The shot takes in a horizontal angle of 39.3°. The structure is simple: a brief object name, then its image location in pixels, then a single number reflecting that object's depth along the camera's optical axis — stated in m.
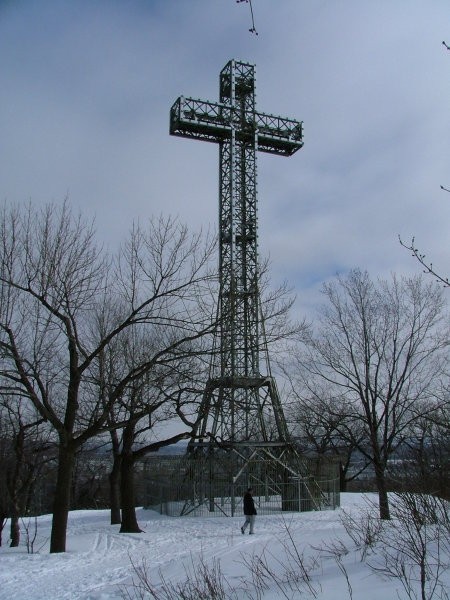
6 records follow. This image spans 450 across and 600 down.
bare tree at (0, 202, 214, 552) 13.09
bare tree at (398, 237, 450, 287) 4.98
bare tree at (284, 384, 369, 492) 19.53
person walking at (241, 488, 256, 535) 17.27
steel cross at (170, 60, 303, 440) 25.52
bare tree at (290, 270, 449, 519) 18.81
